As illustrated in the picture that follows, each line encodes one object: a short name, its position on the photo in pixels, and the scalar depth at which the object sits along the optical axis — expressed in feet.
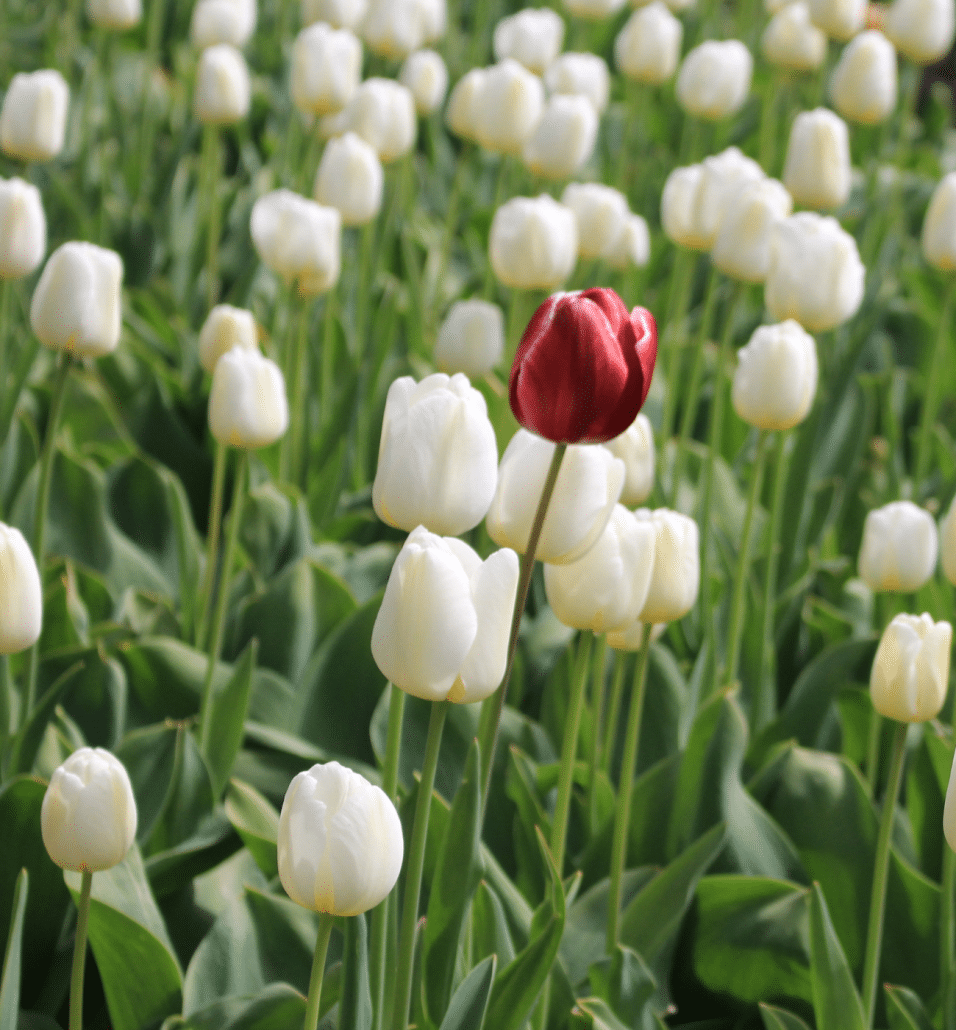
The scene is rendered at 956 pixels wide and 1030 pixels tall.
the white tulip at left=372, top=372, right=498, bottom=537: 9.06
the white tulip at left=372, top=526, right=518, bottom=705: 8.91
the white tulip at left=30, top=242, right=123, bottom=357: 9.95
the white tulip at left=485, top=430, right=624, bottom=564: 9.17
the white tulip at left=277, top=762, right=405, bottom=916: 8.85
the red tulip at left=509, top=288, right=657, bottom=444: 9.01
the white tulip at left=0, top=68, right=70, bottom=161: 11.41
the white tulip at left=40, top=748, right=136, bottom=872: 9.06
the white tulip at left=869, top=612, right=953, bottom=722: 9.44
